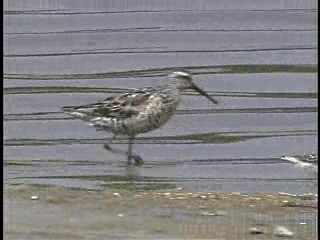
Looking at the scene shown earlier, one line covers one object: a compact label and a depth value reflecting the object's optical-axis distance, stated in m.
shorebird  25.66
